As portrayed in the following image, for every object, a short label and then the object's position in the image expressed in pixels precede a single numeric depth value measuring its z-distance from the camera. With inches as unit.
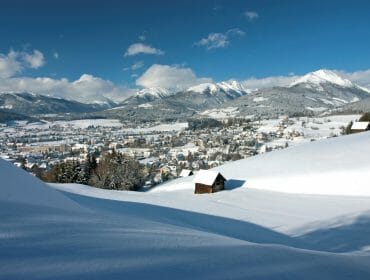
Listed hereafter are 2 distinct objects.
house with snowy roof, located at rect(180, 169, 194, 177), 2322.1
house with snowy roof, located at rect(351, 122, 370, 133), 2680.1
